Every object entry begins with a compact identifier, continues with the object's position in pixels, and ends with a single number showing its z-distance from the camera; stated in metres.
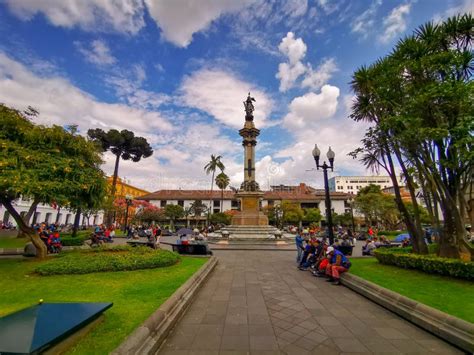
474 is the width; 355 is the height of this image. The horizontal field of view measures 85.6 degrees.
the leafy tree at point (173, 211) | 56.69
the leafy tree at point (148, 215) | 49.91
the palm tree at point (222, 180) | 57.22
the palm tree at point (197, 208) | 61.49
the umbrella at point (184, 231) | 19.33
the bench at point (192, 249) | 14.42
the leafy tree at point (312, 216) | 59.19
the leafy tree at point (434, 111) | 8.52
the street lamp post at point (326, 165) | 12.36
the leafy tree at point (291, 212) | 53.94
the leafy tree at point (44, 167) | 8.90
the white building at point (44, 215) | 40.94
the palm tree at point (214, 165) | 54.66
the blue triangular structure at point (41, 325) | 2.71
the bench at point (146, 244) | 14.89
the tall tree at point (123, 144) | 34.84
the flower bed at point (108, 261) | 8.41
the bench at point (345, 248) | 14.01
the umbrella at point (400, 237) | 22.57
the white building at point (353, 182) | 116.50
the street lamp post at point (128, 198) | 29.61
